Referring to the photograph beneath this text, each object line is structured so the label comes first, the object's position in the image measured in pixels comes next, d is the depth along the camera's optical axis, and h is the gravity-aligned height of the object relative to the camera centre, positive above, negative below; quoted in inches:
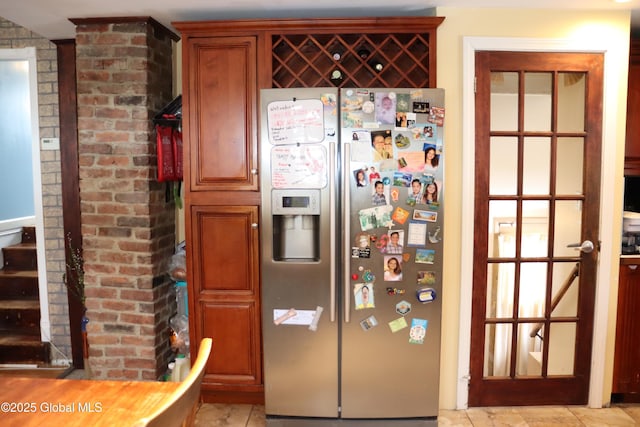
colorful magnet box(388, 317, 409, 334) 92.8 -29.5
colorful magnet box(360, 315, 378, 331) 92.8 -29.3
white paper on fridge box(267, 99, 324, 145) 89.7 +12.1
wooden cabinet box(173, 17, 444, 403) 97.8 +12.0
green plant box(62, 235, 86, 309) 125.9 -25.8
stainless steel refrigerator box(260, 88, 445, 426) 89.7 -14.9
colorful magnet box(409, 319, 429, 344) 93.0 -30.7
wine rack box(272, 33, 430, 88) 97.9 +27.9
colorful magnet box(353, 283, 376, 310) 92.1 -23.6
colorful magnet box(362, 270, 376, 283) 91.7 -19.4
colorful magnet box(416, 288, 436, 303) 92.2 -23.2
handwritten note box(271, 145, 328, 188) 90.4 +3.1
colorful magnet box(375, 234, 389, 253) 91.1 -12.3
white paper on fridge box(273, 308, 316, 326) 93.2 -28.2
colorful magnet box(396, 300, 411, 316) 92.5 -26.1
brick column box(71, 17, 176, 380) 104.5 -2.5
